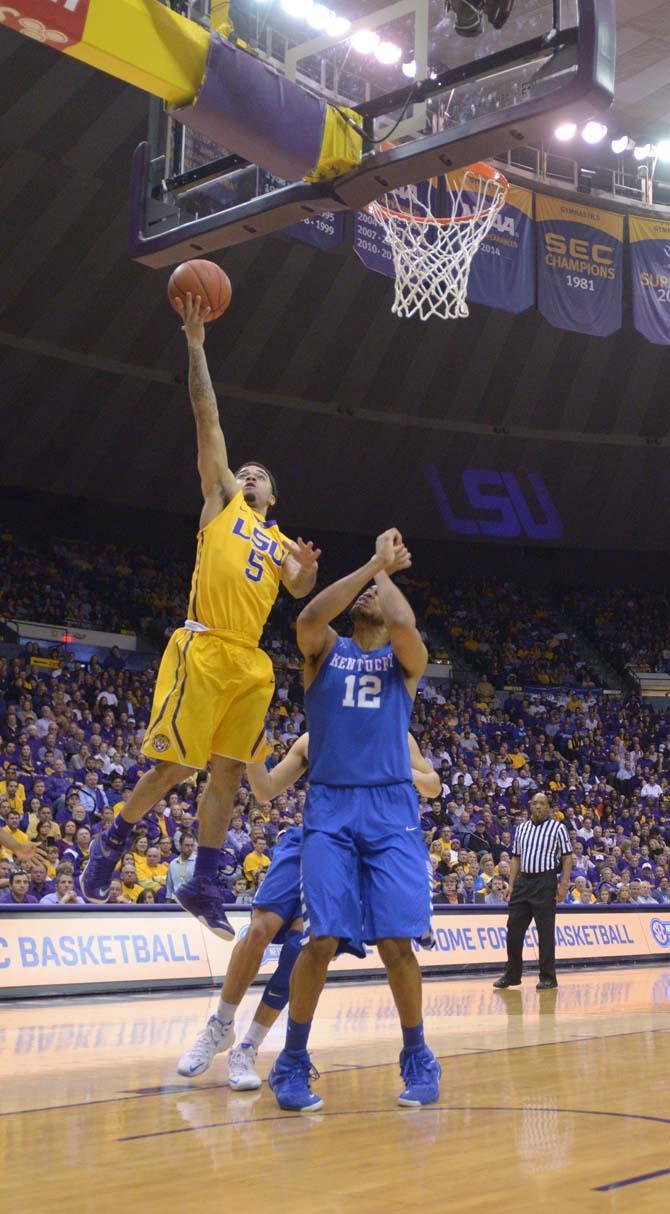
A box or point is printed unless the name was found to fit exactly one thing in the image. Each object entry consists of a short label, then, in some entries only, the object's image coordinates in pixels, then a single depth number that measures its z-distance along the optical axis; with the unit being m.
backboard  5.91
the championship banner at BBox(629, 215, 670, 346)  20.97
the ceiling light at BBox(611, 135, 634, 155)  20.44
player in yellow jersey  6.07
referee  12.33
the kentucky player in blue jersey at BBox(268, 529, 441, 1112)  5.23
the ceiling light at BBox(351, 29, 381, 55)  7.04
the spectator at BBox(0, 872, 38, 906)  10.99
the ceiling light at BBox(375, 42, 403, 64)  7.07
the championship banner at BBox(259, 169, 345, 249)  17.80
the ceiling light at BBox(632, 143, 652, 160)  21.22
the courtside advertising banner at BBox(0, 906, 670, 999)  10.12
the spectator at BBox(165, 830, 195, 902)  12.47
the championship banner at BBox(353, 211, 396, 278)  18.05
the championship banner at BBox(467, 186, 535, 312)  19.22
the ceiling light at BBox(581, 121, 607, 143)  20.17
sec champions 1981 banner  20.30
